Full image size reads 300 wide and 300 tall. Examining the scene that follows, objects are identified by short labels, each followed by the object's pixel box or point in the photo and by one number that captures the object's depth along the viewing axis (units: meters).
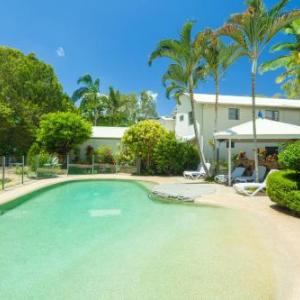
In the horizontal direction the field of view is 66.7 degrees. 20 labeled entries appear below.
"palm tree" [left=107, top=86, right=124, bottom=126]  32.97
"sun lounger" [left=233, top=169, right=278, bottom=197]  9.70
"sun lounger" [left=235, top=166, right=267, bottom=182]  12.53
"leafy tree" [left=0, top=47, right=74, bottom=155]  22.85
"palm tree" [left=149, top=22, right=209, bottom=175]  13.51
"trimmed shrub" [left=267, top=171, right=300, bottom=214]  6.80
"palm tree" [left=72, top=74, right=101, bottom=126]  32.01
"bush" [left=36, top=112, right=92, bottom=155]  19.83
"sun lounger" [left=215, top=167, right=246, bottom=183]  13.19
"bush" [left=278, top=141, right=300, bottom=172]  7.02
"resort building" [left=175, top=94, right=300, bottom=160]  18.41
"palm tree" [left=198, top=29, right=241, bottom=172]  12.94
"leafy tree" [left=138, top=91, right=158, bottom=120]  38.37
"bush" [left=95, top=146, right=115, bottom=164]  21.02
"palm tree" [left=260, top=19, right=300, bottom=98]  12.22
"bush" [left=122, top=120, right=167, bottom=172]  18.05
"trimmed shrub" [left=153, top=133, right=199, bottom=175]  17.44
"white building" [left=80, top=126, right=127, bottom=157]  23.24
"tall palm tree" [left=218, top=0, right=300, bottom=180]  10.32
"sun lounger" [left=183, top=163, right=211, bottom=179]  15.55
